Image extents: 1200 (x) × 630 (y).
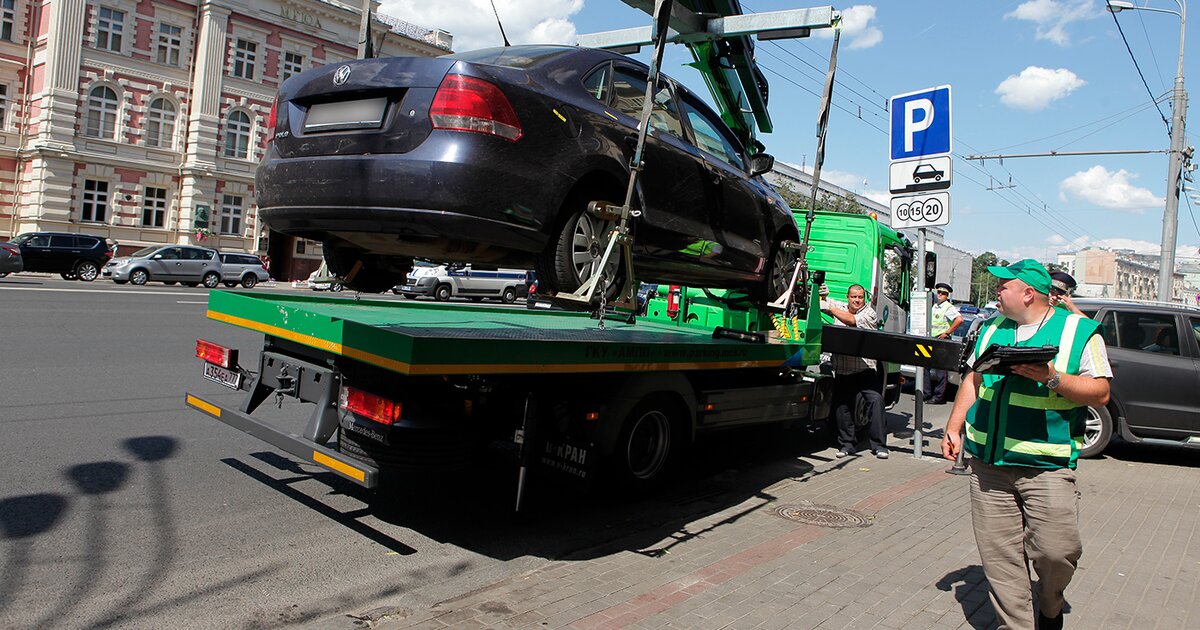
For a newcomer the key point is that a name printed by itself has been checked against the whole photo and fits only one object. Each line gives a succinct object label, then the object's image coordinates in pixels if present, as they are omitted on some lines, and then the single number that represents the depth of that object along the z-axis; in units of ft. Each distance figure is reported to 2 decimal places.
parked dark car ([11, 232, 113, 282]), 91.45
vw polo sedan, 12.80
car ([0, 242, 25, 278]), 81.87
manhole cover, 18.45
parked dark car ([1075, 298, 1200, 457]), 28.37
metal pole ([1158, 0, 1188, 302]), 65.98
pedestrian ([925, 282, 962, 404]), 41.14
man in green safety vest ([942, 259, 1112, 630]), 11.36
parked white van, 101.45
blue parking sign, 27.09
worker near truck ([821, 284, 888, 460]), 27.27
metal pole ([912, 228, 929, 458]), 26.71
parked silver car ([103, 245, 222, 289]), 91.06
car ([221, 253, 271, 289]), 102.53
